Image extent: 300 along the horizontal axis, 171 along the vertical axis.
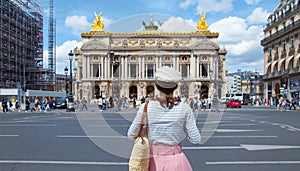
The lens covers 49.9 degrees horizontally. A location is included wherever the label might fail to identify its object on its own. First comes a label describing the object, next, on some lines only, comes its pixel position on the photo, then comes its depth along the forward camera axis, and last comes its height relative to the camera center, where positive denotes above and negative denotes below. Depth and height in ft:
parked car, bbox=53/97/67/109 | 134.41 -4.82
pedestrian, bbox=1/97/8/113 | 109.70 -4.19
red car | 158.83 -5.64
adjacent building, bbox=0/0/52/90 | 172.45 +28.42
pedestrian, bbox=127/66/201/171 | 10.91 -1.16
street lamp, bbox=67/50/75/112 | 106.02 -3.02
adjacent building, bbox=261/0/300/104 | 156.97 +22.03
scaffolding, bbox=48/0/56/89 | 231.50 +34.06
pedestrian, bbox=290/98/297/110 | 134.19 -4.99
